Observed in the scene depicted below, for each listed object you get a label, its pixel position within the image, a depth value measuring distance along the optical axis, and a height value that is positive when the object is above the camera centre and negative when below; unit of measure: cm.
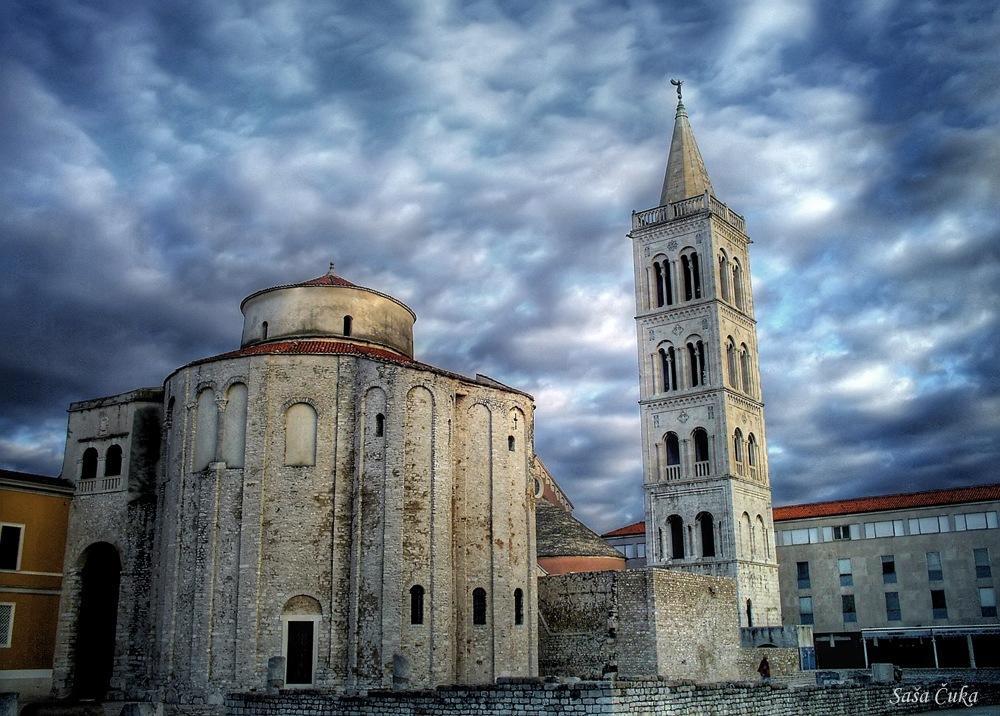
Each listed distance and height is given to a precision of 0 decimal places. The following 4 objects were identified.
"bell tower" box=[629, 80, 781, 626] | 4809 +1159
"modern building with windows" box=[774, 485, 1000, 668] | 5303 +256
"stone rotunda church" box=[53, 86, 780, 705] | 2938 +288
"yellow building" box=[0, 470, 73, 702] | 3169 +194
